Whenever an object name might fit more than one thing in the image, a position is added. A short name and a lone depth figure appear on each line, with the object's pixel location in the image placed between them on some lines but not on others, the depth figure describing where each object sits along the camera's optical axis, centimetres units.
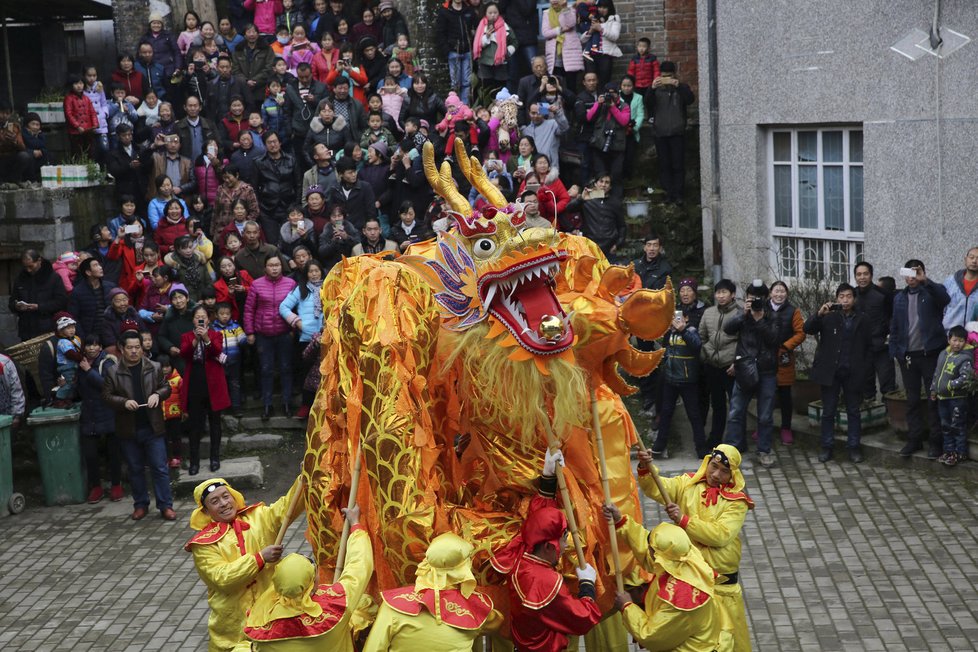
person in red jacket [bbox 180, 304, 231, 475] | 1250
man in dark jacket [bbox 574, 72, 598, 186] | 1574
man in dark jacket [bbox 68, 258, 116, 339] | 1316
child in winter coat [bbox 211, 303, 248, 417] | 1316
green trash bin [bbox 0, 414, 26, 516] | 1216
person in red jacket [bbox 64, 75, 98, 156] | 1594
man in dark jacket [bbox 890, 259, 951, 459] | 1184
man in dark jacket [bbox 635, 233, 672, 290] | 1323
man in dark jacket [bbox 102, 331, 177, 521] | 1174
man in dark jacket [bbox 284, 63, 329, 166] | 1602
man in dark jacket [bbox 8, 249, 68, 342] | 1353
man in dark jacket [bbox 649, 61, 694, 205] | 1580
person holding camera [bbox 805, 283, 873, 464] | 1217
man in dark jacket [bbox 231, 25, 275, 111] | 1711
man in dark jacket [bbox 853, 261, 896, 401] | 1239
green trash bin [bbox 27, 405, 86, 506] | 1237
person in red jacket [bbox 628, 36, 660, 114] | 1611
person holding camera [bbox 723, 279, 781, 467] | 1232
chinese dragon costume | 621
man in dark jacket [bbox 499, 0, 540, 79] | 1706
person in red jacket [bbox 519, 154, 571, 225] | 1384
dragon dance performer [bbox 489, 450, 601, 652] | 618
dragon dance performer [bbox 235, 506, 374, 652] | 605
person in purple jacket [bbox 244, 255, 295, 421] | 1333
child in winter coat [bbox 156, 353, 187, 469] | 1249
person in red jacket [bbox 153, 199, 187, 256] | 1449
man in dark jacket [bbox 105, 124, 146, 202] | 1537
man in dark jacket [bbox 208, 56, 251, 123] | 1661
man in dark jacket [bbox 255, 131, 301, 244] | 1530
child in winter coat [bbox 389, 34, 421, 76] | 1683
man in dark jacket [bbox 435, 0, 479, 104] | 1742
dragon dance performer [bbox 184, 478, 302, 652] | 723
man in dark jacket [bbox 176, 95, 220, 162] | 1577
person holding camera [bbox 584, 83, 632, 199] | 1566
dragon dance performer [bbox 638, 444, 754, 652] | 738
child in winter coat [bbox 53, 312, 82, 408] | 1250
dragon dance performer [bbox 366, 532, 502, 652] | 600
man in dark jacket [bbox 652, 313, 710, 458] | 1244
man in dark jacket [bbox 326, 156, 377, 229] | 1451
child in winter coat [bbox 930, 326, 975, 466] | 1135
